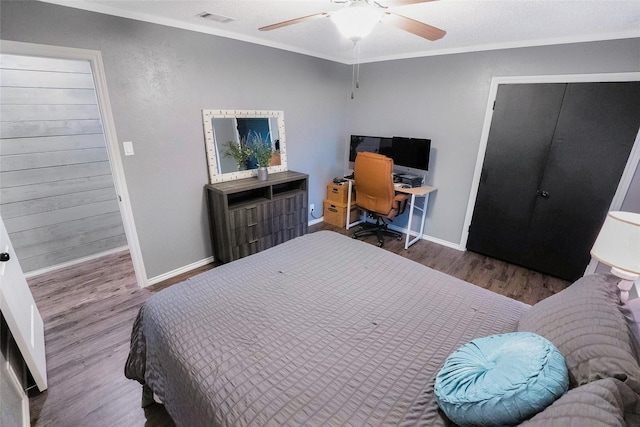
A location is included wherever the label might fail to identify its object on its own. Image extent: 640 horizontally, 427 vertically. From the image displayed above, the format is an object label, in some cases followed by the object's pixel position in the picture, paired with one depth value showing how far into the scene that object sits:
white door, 1.48
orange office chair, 3.06
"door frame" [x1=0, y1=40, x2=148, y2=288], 1.81
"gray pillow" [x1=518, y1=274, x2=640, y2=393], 0.86
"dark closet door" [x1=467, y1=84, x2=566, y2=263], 2.69
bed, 0.92
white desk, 3.29
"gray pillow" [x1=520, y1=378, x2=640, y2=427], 0.68
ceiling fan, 1.33
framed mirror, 2.80
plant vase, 3.03
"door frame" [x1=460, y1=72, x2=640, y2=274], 2.36
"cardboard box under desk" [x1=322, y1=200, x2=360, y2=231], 4.06
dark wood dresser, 2.78
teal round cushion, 0.81
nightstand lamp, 1.26
